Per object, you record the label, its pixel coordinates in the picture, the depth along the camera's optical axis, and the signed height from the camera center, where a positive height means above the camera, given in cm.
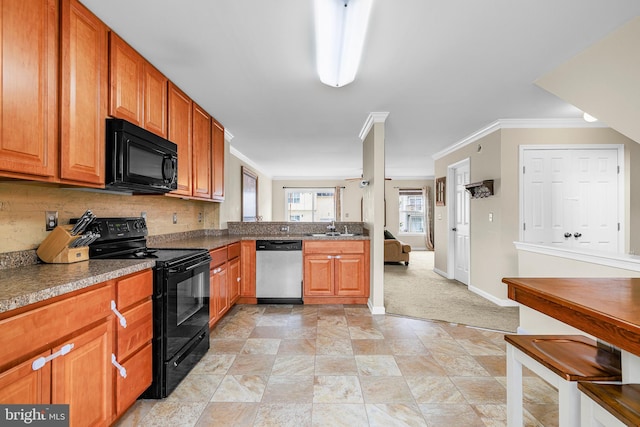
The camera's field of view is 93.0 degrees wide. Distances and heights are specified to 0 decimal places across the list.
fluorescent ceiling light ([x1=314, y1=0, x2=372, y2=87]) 162 +113
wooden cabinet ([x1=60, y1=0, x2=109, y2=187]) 159 +69
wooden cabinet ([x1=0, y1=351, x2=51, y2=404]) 105 -62
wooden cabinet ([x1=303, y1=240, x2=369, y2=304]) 394 -69
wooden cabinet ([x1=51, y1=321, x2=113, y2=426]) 128 -73
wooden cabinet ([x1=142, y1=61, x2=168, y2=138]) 232 +94
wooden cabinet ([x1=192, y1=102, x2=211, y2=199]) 320 +71
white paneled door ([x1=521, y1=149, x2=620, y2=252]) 382 +24
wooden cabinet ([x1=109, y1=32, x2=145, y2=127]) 195 +93
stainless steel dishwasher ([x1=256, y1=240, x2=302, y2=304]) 397 -69
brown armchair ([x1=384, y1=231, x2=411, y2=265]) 695 -82
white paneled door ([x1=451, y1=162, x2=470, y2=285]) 505 -17
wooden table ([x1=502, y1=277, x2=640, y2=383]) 96 -32
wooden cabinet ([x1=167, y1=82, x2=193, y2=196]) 272 +81
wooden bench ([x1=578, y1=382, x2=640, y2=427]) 92 -60
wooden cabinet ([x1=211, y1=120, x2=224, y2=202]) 371 +69
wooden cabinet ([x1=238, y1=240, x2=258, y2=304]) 397 -67
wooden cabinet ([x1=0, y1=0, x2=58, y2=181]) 130 +59
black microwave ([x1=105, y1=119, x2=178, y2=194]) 192 +39
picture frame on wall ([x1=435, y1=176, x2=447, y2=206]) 570 +50
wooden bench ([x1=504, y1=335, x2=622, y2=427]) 117 -61
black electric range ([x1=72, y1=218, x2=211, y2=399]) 194 -56
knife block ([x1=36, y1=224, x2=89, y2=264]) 172 -18
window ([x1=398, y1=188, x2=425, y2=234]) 986 +18
